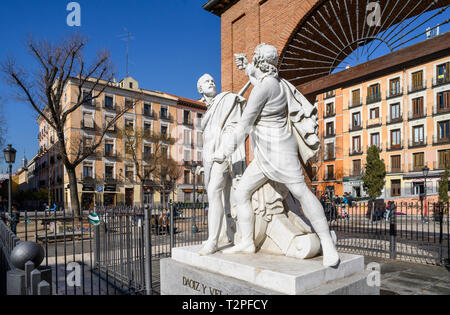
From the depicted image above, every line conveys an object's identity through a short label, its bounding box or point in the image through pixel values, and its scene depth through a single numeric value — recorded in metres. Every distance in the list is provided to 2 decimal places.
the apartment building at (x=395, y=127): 31.21
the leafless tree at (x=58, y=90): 15.49
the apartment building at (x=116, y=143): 36.23
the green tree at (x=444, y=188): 20.05
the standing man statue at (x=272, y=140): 3.04
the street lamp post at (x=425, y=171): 17.44
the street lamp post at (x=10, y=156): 12.46
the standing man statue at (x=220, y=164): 3.70
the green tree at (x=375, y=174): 31.81
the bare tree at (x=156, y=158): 33.31
